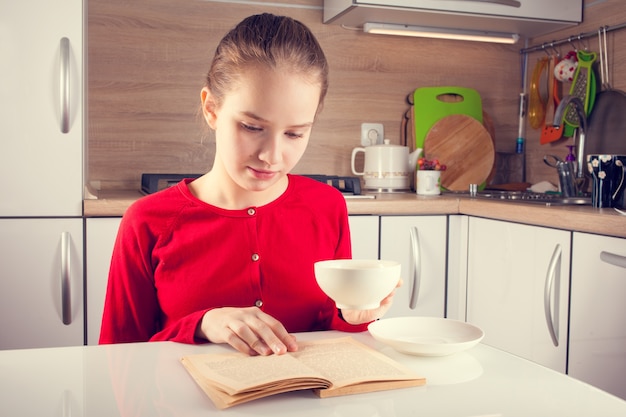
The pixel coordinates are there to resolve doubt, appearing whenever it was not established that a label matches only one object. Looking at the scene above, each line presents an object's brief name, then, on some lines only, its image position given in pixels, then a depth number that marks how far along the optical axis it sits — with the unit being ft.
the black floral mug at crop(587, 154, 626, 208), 6.36
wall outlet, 9.20
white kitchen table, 2.12
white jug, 8.68
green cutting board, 9.15
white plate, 2.65
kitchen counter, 5.66
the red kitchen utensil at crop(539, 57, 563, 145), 8.83
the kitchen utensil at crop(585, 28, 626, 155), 7.78
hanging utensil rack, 8.02
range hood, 8.07
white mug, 8.37
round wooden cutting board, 9.08
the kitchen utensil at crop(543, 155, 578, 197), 7.68
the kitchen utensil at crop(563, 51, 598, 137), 8.11
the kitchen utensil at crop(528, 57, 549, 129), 9.20
